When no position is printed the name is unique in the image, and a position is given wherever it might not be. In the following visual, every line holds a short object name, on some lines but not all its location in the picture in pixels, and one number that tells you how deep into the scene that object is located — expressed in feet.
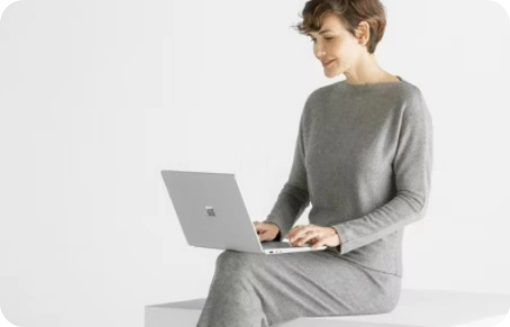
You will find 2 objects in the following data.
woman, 10.77
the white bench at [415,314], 10.93
